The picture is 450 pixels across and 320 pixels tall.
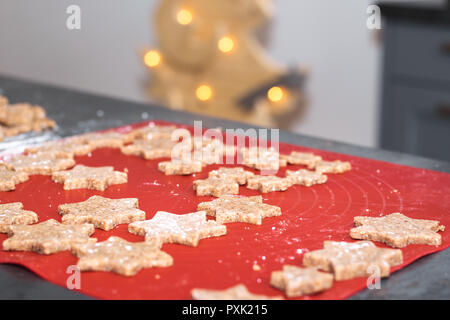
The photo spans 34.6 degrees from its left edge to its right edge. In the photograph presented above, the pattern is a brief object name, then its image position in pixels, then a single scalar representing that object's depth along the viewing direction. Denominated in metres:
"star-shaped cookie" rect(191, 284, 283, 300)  1.07
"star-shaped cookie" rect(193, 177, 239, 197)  1.57
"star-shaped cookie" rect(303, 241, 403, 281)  1.15
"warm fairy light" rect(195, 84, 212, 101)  3.79
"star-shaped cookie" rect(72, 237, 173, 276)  1.18
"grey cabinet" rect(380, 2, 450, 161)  3.03
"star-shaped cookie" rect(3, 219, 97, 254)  1.27
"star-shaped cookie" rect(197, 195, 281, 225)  1.40
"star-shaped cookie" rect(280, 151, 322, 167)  1.78
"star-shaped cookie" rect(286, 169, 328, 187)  1.64
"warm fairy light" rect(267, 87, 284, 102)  3.65
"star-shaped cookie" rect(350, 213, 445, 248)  1.29
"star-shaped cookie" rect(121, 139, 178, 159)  1.87
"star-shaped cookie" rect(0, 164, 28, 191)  1.62
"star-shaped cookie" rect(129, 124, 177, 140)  2.04
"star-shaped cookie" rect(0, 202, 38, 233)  1.39
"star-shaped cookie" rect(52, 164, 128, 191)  1.64
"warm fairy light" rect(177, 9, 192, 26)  3.70
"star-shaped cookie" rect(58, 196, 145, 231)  1.39
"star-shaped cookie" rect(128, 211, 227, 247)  1.30
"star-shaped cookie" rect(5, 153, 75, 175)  1.73
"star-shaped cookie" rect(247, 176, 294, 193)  1.60
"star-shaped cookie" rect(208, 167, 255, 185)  1.65
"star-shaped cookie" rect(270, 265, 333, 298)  1.09
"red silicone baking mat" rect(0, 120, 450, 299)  1.15
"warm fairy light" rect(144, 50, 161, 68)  3.95
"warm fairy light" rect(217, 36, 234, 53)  3.59
